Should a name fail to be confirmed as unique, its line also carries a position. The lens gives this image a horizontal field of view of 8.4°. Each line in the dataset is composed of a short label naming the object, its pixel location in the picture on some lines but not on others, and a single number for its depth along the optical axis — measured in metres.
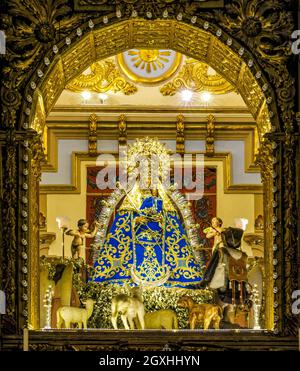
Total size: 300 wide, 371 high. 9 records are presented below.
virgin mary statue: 23.12
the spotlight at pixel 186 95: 26.33
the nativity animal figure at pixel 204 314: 21.56
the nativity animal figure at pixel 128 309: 21.27
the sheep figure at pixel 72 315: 21.41
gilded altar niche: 20.61
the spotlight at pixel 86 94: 26.33
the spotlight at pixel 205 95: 26.33
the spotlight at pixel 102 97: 26.34
